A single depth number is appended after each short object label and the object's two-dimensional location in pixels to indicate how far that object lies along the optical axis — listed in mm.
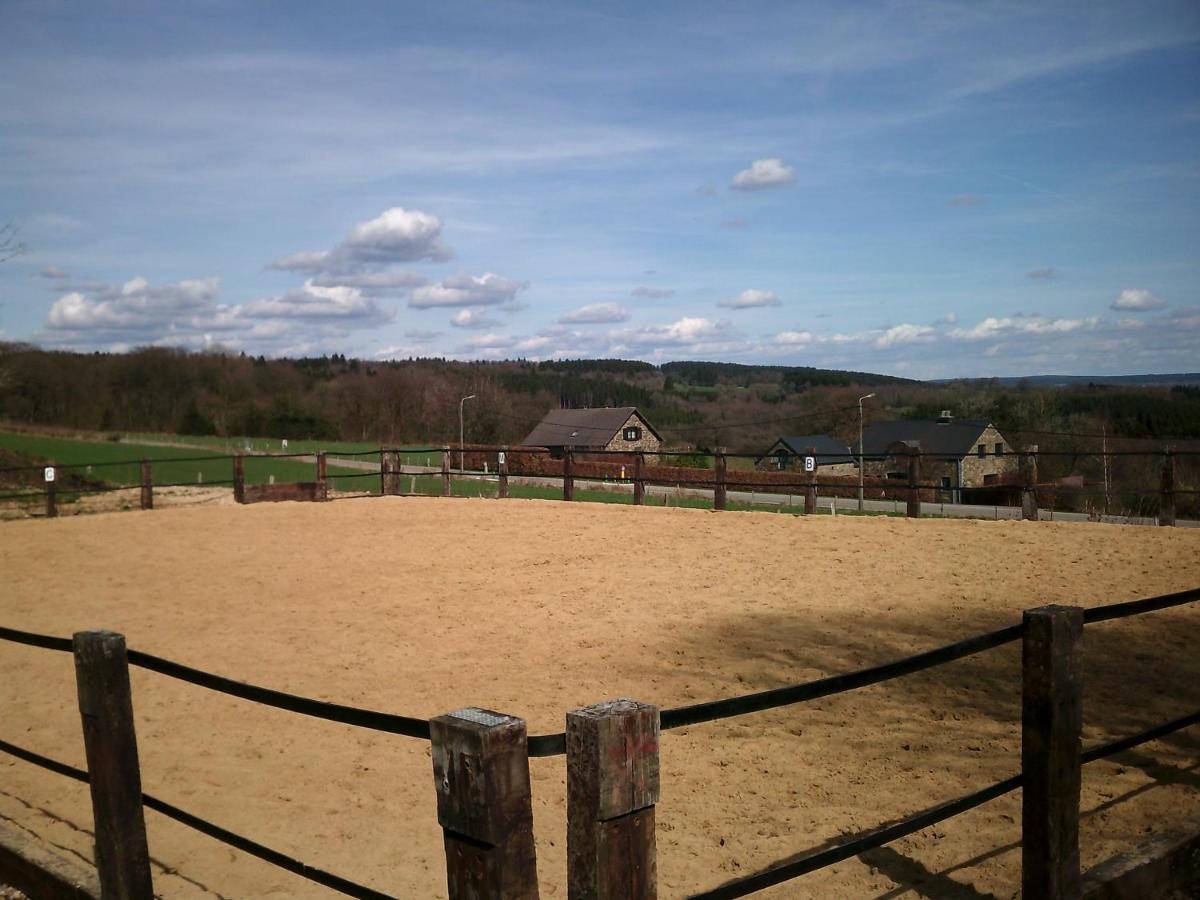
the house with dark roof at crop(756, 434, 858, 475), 59938
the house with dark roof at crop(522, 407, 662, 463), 64812
